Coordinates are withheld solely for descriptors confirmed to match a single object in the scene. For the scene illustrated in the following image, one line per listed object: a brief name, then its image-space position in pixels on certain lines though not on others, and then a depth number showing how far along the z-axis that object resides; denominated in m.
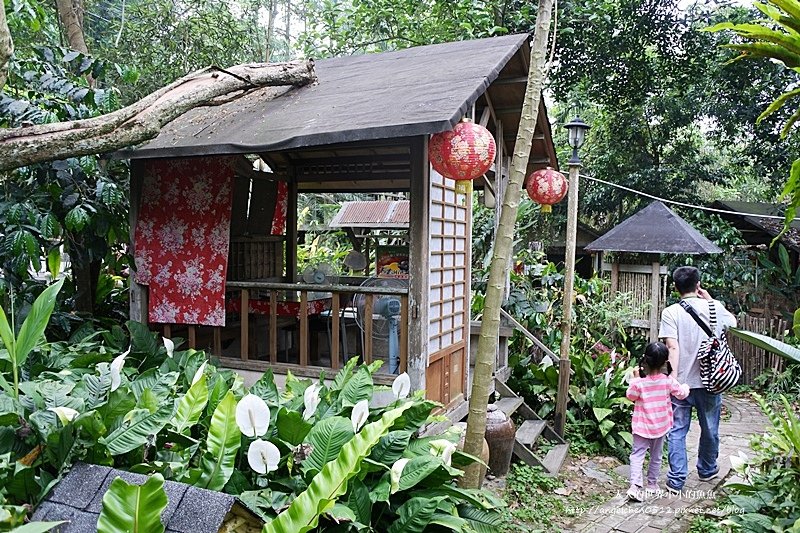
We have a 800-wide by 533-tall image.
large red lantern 4.05
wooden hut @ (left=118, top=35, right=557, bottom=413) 4.52
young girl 4.94
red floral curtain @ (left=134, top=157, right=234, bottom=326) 5.32
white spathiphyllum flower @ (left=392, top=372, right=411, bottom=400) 3.97
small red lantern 6.57
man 4.95
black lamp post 6.37
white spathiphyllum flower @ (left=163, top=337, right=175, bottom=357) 4.51
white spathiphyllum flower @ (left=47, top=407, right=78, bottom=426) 2.86
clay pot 5.51
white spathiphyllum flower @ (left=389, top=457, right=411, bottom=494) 3.20
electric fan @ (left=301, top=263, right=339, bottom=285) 6.58
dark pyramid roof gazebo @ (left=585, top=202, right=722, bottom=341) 8.55
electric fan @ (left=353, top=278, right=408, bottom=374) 5.09
